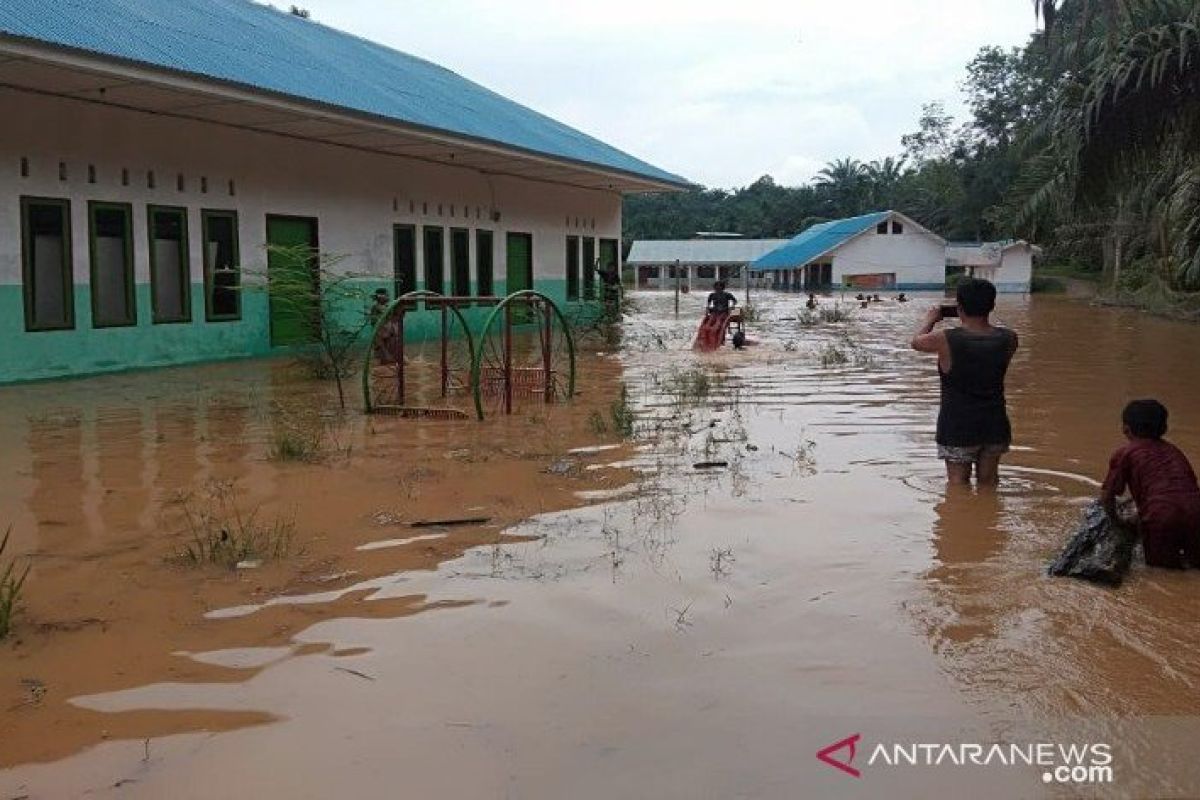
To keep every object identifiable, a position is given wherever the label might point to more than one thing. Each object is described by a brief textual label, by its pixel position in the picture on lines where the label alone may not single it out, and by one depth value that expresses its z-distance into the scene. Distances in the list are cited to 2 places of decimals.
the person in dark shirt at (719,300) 17.42
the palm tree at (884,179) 80.62
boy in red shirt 4.83
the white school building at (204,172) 12.48
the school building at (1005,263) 58.41
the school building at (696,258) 68.19
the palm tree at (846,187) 82.69
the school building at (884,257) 60.31
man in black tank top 6.12
